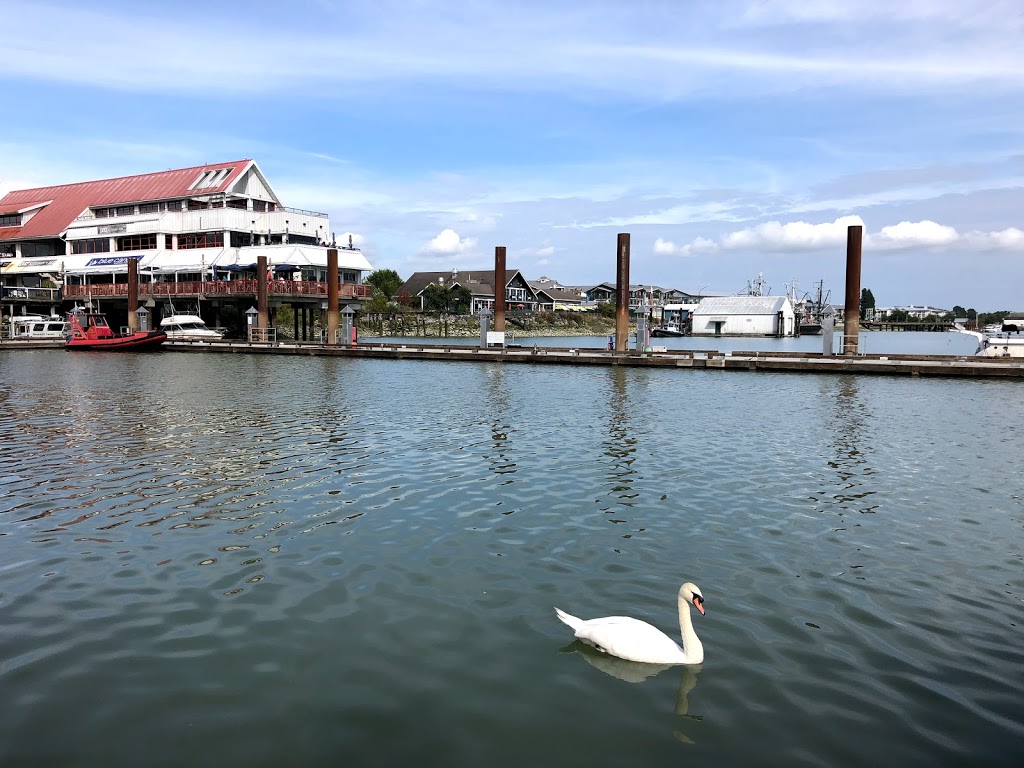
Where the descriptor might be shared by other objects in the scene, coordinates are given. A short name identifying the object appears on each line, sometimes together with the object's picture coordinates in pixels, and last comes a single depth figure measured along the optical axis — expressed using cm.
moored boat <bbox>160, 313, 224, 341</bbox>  5844
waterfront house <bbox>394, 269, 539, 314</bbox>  11200
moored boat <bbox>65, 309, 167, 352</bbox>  5416
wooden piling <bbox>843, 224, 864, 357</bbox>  3756
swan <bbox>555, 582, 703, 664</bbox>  650
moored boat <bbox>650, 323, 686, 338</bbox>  11732
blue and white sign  6806
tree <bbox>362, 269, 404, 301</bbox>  11594
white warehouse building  11962
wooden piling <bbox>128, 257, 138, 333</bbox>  6088
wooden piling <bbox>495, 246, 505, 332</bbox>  4466
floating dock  3462
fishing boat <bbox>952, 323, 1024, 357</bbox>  4169
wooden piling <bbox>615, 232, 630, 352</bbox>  4162
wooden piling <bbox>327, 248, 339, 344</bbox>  5034
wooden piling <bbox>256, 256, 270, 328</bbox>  5259
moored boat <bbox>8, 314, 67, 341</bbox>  6160
